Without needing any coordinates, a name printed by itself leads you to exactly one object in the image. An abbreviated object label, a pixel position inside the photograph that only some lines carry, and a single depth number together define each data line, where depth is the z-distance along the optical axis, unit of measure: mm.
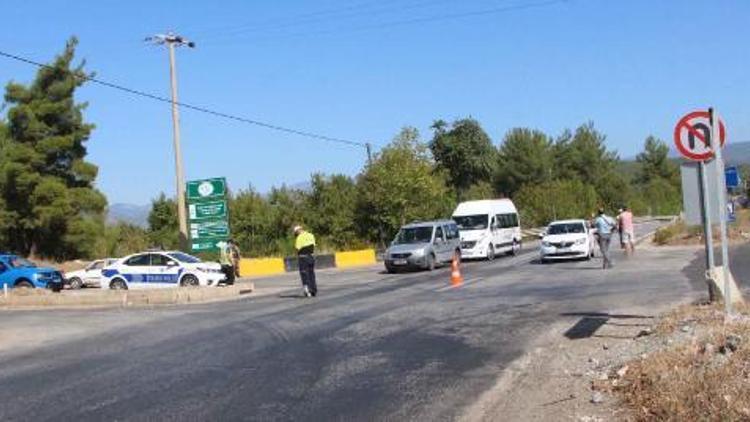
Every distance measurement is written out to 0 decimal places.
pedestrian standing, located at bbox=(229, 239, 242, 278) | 34594
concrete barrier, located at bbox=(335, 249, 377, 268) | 42000
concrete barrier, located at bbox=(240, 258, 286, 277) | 39188
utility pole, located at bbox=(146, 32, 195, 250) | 38594
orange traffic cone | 22859
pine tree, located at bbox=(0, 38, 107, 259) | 46000
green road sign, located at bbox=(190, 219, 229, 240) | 34375
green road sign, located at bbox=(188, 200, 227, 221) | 34312
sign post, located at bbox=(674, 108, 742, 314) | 11242
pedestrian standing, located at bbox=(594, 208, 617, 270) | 25359
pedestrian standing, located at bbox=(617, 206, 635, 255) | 30484
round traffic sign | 11430
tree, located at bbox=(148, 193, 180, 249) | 62219
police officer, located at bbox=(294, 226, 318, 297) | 21203
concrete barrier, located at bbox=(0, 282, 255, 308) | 23344
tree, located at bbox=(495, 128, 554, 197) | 97438
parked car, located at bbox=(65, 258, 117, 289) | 36375
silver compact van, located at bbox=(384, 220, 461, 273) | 31406
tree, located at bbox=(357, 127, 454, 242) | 50219
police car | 28359
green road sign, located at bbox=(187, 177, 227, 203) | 34281
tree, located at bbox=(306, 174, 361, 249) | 53719
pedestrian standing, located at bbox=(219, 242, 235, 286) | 32884
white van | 36125
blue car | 32844
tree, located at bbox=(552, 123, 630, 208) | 105812
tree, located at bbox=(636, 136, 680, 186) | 130750
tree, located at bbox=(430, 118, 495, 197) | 80500
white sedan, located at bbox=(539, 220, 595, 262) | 30438
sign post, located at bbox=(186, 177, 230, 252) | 34312
